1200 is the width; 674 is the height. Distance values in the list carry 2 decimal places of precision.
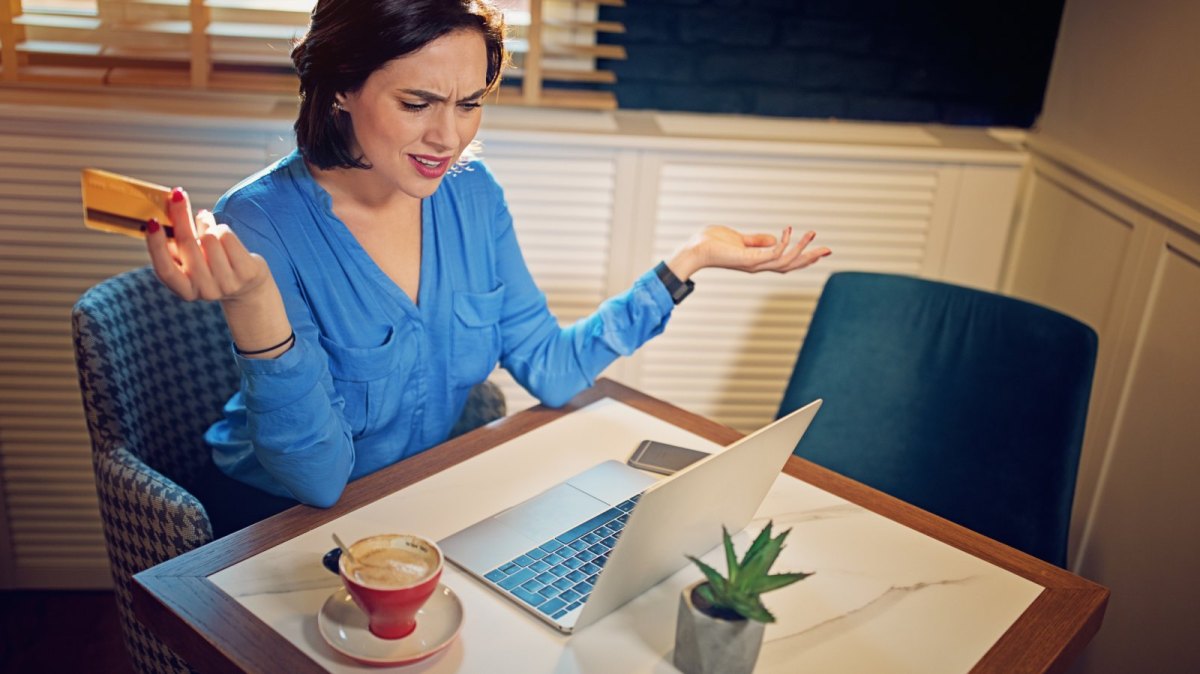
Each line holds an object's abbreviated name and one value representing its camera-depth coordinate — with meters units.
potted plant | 1.03
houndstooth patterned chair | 1.38
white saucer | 1.05
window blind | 2.08
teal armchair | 1.67
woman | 1.28
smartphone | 1.45
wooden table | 1.07
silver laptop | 1.10
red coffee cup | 1.03
